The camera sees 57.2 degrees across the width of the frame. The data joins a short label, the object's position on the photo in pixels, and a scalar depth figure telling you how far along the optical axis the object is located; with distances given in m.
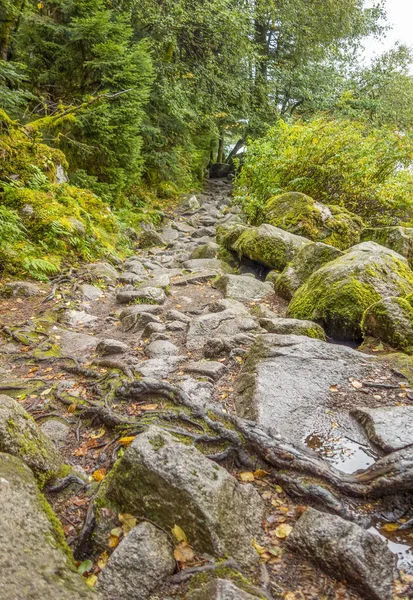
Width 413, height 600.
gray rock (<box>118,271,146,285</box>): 7.83
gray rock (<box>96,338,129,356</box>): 4.64
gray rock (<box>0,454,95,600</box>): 1.39
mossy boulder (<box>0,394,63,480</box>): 2.25
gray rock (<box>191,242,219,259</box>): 9.80
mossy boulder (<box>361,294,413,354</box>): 4.27
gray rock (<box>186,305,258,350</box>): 5.02
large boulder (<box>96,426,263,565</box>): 2.01
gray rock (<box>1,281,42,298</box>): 6.07
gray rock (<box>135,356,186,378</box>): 4.05
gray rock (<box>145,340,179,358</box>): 4.67
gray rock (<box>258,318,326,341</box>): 4.70
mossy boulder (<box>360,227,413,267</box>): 7.77
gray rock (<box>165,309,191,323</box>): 5.77
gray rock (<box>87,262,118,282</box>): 7.58
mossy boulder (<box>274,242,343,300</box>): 6.51
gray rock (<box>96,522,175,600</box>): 1.81
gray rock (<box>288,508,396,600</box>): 1.84
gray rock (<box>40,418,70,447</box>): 3.08
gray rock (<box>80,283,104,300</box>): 6.74
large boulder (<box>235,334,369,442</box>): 3.13
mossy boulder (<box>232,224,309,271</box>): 7.78
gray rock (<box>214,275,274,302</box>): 6.87
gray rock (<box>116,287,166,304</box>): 6.58
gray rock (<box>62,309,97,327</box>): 5.75
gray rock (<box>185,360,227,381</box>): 4.04
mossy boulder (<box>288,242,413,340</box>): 4.85
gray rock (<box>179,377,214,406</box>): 3.49
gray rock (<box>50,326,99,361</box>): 4.81
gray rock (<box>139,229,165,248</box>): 11.54
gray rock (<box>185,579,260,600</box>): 1.62
